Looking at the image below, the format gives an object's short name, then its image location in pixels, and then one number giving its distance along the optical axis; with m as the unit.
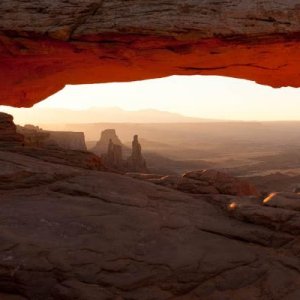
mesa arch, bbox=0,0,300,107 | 8.97
